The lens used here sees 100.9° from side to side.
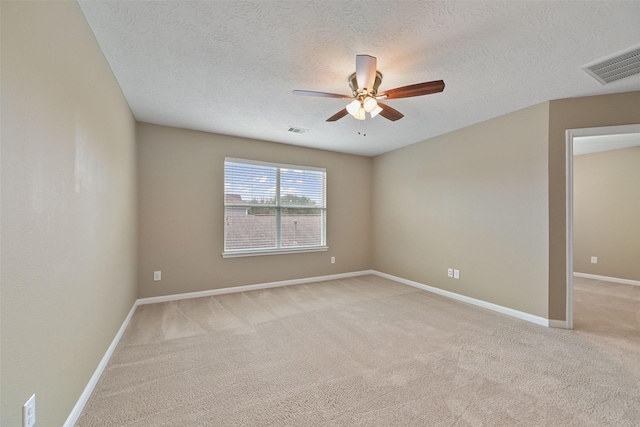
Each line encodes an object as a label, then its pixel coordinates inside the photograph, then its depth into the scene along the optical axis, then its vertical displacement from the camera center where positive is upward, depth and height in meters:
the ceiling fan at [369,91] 1.94 +1.01
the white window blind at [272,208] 4.21 +0.12
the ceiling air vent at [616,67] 2.09 +1.26
